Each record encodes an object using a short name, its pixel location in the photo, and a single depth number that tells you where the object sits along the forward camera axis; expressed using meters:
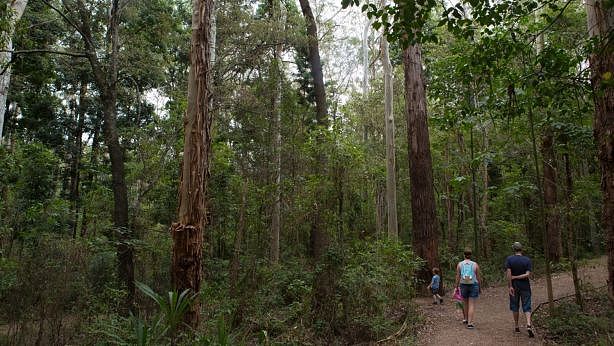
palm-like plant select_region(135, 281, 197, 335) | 4.26
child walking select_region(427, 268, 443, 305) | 9.67
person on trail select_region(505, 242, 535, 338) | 6.77
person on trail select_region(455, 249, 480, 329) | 7.28
